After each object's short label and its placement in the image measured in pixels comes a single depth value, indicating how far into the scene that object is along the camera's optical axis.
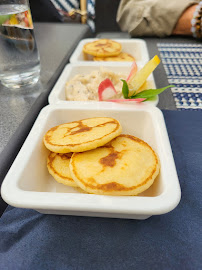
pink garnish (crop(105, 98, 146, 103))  0.22
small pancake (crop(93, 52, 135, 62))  0.33
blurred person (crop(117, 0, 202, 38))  0.45
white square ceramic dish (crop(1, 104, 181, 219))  0.12
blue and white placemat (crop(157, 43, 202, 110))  0.26
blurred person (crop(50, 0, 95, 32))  1.32
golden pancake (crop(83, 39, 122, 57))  0.33
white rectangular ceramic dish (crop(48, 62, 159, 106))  0.26
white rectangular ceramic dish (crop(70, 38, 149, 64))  0.34
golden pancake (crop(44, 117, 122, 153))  0.16
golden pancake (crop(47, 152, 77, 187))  0.16
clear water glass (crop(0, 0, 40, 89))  0.23
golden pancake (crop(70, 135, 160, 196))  0.13
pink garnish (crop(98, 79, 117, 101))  0.23
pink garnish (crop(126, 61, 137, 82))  0.26
